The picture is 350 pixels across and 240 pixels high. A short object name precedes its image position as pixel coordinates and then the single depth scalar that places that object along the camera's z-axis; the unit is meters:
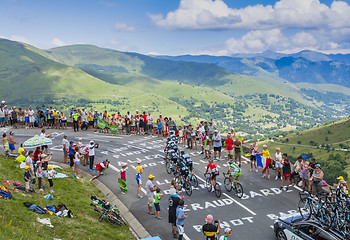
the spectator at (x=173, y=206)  14.20
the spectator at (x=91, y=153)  22.67
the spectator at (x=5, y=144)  21.78
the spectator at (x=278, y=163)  20.22
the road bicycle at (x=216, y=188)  18.61
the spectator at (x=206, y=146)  24.78
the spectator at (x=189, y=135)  28.52
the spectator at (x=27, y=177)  15.69
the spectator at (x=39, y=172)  16.53
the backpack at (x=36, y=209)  13.69
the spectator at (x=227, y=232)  11.56
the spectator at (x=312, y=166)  18.11
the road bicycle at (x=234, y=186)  18.56
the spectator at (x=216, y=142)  24.50
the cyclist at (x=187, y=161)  19.39
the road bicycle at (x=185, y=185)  19.02
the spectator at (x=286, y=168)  19.33
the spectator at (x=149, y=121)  34.18
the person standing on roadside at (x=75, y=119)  34.40
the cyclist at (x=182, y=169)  18.78
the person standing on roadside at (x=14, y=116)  35.44
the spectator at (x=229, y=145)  24.17
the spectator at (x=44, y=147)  23.35
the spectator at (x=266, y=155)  21.29
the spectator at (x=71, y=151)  21.95
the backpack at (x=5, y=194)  13.81
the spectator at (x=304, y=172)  18.84
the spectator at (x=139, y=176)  18.33
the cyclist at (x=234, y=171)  18.41
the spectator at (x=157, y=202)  15.86
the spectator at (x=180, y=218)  13.85
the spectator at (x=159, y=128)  32.59
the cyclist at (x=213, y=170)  18.52
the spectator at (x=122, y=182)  18.93
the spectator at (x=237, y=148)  23.69
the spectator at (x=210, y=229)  12.53
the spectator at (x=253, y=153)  22.75
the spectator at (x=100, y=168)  22.17
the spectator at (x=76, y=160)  21.06
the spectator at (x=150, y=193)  16.58
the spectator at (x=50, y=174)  16.75
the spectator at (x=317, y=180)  16.94
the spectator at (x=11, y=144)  22.02
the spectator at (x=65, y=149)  23.09
